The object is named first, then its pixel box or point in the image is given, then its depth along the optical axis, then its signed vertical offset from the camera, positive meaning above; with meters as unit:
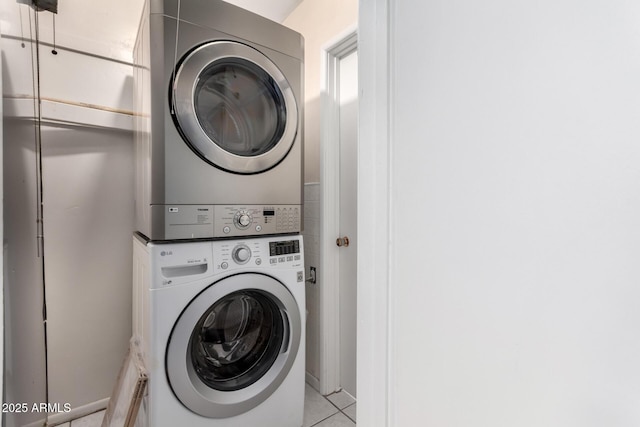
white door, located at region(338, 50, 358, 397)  1.70 -0.05
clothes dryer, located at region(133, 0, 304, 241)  1.09 +0.36
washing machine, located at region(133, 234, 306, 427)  1.07 -0.52
